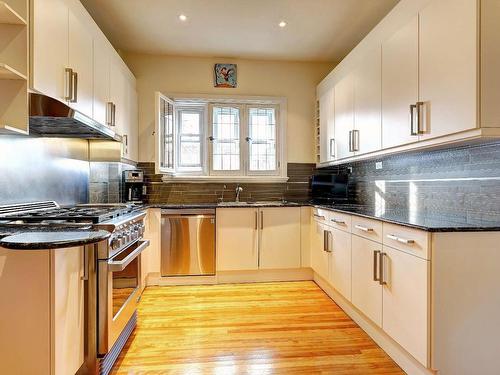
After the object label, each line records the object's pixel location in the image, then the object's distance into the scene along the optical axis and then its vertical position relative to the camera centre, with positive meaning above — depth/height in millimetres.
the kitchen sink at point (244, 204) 3345 -187
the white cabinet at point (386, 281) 1611 -624
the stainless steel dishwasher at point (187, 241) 3277 -587
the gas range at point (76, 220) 1532 -187
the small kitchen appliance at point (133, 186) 3527 +13
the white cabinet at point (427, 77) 1511 +684
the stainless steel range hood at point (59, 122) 1609 +412
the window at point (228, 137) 3848 +648
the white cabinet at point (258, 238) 3342 -567
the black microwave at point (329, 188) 3742 -4
